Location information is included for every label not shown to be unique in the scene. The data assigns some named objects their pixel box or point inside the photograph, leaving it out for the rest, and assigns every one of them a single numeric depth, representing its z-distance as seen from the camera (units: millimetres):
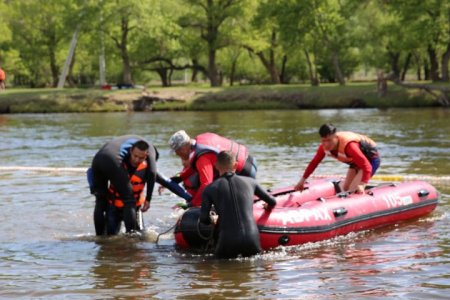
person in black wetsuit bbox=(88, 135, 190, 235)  9742
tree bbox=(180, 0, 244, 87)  54156
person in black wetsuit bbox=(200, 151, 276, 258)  8750
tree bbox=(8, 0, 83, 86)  63812
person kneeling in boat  10719
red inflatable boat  9430
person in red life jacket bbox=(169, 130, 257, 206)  9422
